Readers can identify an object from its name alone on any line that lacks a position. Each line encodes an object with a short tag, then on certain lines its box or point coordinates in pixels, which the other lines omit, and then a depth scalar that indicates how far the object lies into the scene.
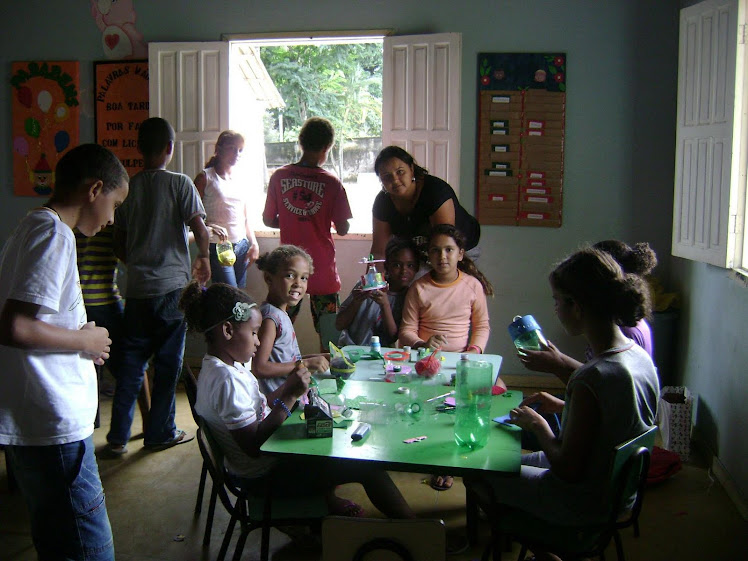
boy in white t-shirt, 1.66
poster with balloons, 5.75
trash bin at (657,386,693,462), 3.79
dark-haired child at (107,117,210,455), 3.59
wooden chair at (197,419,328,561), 2.16
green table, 1.89
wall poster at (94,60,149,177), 5.67
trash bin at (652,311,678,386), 4.56
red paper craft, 2.70
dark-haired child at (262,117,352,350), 4.22
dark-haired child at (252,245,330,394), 2.84
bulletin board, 5.04
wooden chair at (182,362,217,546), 2.63
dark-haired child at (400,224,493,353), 3.52
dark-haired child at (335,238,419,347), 3.64
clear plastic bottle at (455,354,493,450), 2.03
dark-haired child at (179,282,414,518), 2.21
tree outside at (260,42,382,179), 6.73
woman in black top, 3.75
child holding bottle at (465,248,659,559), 1.91
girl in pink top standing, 4.92
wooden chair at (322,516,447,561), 1.60
